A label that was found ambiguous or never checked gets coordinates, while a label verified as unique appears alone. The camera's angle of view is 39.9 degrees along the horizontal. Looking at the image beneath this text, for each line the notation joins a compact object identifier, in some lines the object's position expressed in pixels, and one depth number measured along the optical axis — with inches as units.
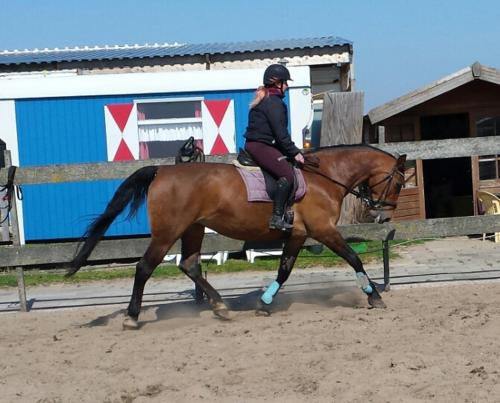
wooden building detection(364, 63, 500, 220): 537.3
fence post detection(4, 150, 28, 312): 320.5
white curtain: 457.4
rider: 270.5
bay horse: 272.2
